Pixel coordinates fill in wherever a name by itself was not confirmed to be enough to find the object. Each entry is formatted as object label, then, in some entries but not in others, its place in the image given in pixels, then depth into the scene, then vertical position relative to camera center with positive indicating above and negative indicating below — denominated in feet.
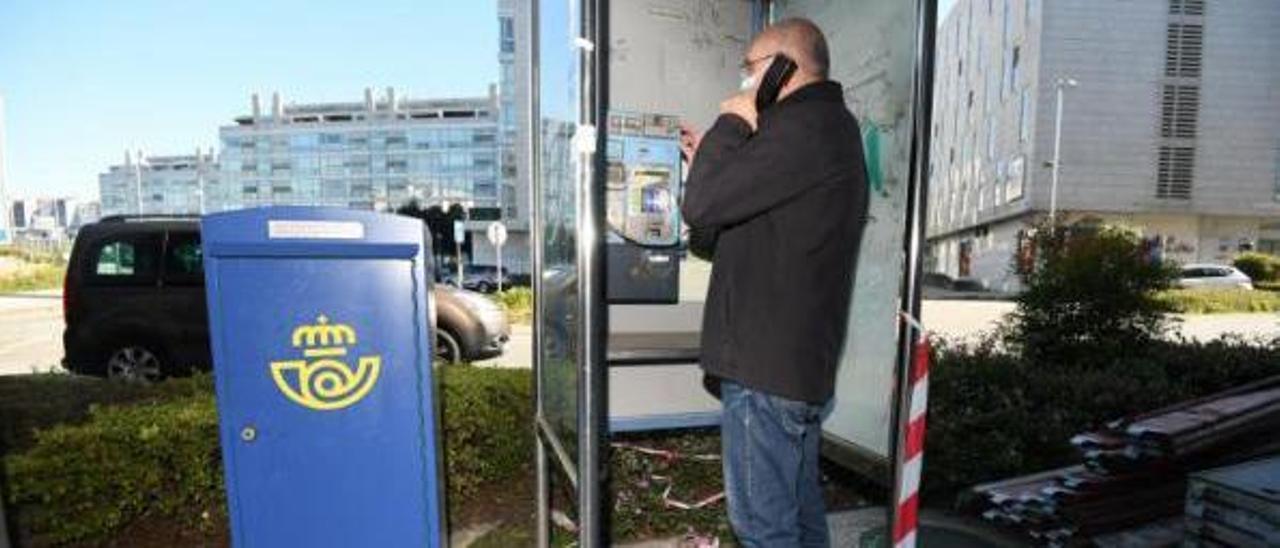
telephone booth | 6.73 -0.25
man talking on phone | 6.78 -0.55
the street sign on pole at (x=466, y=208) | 214.48 -4.05
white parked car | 85.97 -9.30
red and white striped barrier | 7.87 -2.77
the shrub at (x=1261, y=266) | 90.79 -8.35
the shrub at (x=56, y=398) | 12.60 -3.96
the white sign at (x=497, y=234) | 63.82 -3.36
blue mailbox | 7.64 -1.91
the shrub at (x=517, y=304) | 53.47 -8.16
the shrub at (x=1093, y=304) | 22.00 -3.17
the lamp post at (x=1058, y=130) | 119.85 +11.01
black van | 25.75 -3.77
